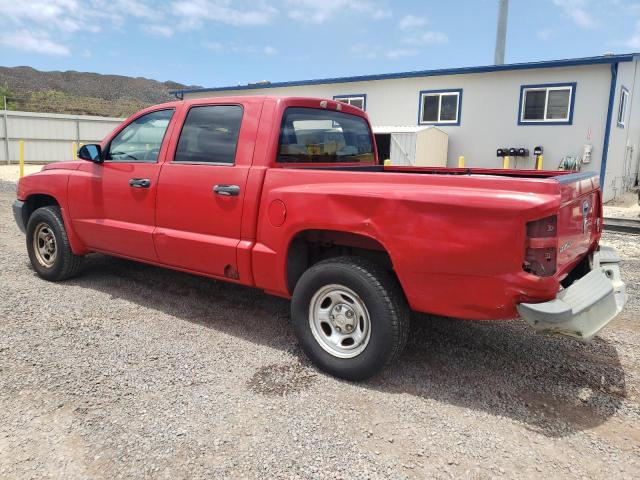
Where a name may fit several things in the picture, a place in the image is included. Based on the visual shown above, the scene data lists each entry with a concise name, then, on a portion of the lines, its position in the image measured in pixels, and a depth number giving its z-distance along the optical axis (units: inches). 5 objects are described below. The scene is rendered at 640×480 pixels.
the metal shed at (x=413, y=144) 605.9
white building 565.6
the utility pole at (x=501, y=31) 865.5
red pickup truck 105.7
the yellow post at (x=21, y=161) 665.7
